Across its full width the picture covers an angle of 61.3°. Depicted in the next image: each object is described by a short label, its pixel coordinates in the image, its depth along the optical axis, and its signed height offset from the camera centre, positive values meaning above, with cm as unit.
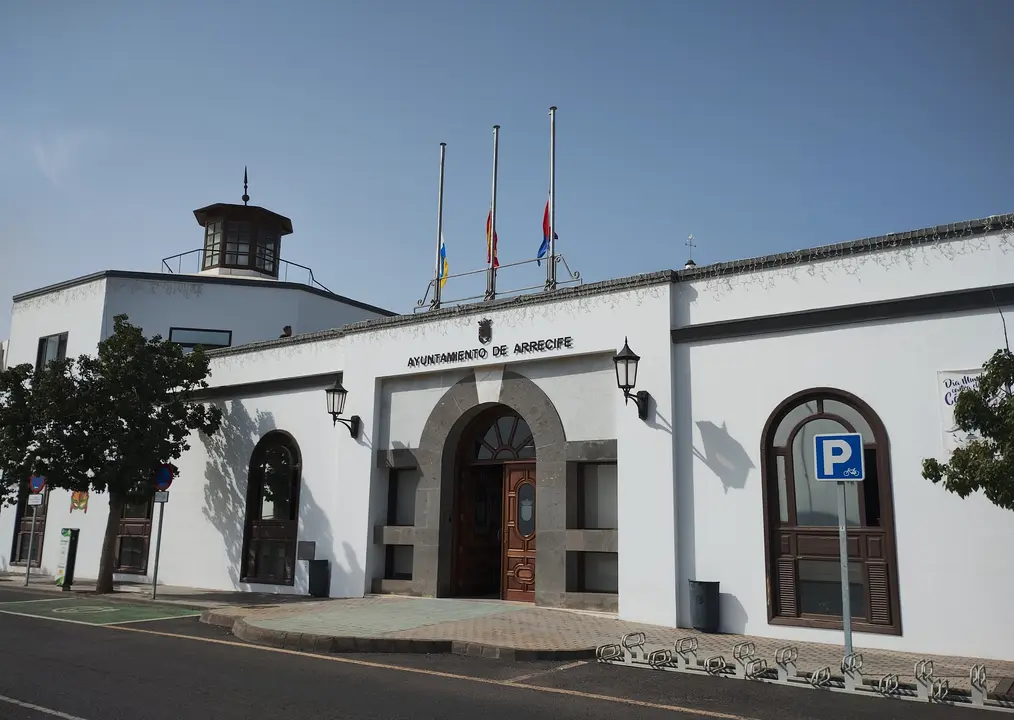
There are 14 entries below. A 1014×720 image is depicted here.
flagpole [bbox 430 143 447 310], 1712 +551
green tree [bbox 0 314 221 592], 1725 +216
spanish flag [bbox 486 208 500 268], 1734 +573
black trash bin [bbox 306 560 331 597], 1652 -89
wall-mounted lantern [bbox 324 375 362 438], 1689 +248
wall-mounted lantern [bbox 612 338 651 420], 1298 +244
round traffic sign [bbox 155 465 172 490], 1723 +102
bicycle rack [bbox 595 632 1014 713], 804 -131
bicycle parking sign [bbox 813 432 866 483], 911 +90
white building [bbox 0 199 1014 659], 1092 +142
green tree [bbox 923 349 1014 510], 850 +105
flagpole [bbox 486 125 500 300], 1655 +567
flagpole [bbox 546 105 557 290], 1617 +618
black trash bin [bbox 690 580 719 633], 1198 -90
